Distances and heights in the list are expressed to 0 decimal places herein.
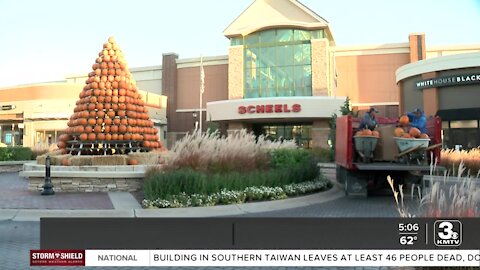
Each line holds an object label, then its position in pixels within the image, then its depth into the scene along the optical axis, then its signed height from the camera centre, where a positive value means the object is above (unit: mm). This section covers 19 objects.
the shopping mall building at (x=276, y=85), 47594 +7155
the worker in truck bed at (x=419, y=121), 12427 +595
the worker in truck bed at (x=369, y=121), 12672 +617
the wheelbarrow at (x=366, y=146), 12314 -139
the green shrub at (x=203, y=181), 10836 -1077
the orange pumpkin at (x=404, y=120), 12445 +626
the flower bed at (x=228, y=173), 10844 -922
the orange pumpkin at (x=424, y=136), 11761 +143
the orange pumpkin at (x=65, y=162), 14578 -685
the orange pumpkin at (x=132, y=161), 14930 -676
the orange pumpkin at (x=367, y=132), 12234 +256
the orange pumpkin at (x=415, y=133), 11883 +230
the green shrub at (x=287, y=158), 14555 -579
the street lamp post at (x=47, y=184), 12672 -1278
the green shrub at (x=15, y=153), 25750 -671
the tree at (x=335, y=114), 36128 +2582
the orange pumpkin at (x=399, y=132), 12195 +267
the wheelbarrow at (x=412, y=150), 11633 -247
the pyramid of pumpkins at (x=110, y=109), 15969 +1304
